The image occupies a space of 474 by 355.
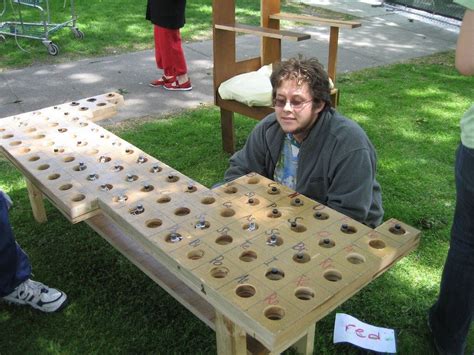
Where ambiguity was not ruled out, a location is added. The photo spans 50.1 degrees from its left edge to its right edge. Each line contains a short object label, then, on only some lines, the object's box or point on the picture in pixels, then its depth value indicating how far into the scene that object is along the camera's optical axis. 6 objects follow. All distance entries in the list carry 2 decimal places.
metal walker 6.87
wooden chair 3.59
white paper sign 2.31
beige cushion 3.56
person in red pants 5.21
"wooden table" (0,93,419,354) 1.54
